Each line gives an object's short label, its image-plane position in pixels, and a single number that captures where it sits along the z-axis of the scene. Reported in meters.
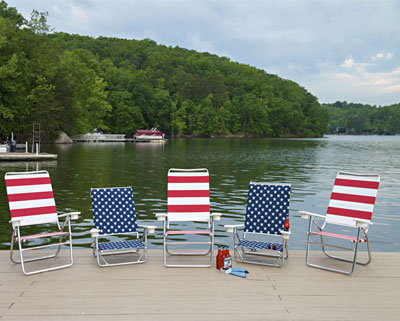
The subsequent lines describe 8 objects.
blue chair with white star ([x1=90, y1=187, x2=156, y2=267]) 5.64
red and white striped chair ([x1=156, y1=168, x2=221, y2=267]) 5.96
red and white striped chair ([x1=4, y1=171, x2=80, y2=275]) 5.39
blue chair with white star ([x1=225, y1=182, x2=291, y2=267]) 5.78
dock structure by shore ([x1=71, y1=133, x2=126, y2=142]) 67.50
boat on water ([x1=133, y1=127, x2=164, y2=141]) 74.00
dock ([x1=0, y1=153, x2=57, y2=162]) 27.09
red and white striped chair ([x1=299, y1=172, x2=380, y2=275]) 5.71
